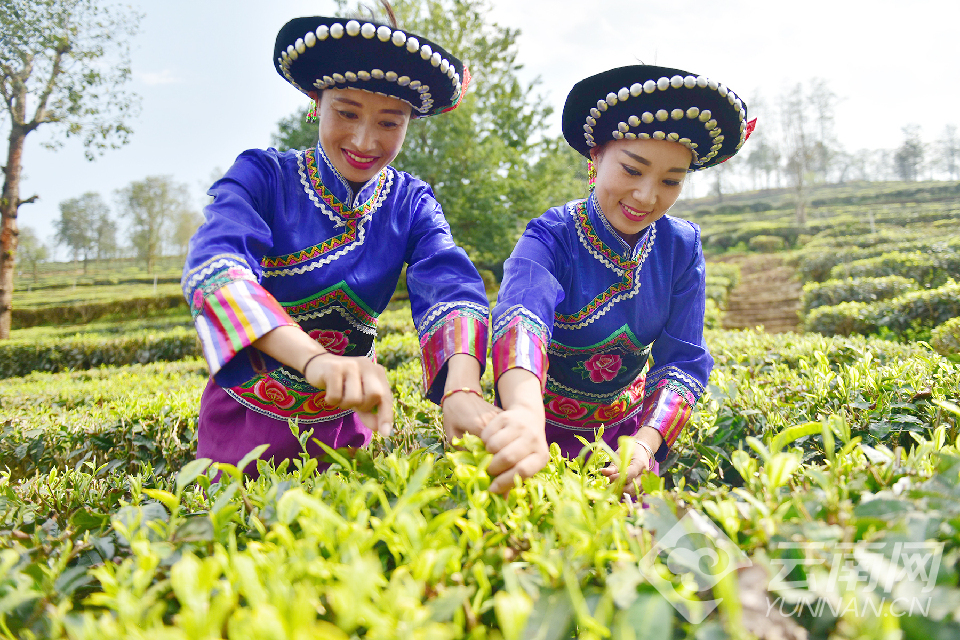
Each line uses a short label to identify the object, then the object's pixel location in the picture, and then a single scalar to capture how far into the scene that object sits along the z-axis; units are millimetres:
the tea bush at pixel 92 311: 19078
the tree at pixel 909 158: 54875
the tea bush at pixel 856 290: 8086
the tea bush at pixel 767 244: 25366
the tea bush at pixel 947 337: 4629
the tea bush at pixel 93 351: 9367
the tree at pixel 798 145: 30766
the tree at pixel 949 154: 61812
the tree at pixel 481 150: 12469
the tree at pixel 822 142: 41156
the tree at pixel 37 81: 11672
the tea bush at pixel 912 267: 9016
